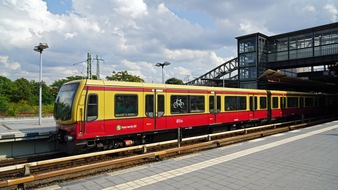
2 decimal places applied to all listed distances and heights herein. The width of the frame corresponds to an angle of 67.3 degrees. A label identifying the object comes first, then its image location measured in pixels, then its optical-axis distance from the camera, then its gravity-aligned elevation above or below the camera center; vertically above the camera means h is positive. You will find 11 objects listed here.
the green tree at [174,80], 82.61 +5.91
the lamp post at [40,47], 18.35 +3.71
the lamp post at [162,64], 25.49 +3.42
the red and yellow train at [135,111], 9.09 -0.60
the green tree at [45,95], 68.04 +0.90
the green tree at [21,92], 67.94 +1.56
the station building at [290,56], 27.03 +4.95
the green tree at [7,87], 67.24 +3.16
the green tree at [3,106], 31.82 -1.04
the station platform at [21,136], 9.84 -1.53
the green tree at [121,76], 44.22 +3.82
